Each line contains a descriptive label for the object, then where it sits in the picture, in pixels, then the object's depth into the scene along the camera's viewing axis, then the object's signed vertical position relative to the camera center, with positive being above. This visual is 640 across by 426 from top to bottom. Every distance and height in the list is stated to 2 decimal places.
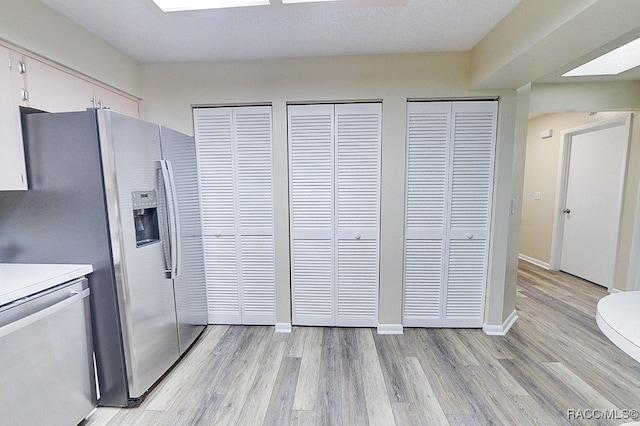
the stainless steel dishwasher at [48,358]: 1.13 -0.84
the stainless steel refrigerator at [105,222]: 1.48 -0.21
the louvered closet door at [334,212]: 2.33 -0.25
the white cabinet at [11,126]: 1.38 +0.33
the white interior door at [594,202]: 3.24 -0.24
